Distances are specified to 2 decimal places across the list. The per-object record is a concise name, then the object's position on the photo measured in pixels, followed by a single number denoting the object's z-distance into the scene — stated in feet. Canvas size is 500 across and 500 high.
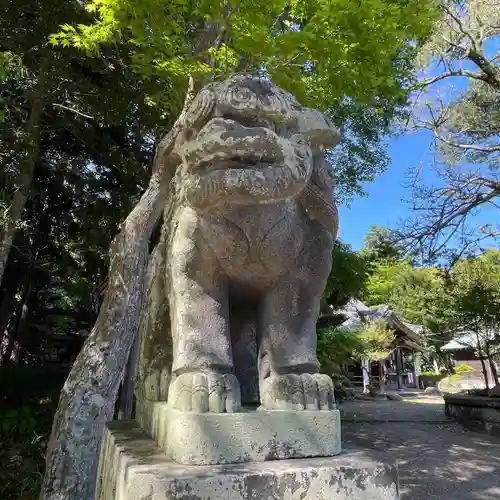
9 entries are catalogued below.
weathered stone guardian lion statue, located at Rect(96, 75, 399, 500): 4.26
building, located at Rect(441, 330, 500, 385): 56.08
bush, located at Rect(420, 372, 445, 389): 76.28
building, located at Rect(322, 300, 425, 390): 63.77
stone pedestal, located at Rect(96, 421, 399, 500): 3.91
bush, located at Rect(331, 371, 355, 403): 41.42
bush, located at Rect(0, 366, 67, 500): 18.43
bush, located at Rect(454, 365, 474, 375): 68.08
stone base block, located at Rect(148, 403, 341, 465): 4.32
